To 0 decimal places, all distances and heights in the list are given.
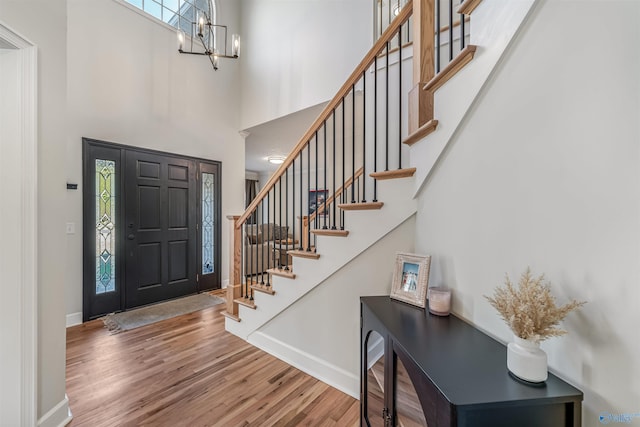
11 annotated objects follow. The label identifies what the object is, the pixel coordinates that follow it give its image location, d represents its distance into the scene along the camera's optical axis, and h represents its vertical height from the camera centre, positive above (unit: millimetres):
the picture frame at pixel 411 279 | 1319 -345
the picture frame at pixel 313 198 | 7312 +337
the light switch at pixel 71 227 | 2890 -206
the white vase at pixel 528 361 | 719 -404
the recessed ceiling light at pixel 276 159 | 5979 +1140
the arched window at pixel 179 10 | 3648 +2862
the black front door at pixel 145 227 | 3104 -233
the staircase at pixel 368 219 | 1141 -63
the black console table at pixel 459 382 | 668 -470
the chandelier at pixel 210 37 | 4043 +2761
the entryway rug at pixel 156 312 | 2936 -1258
